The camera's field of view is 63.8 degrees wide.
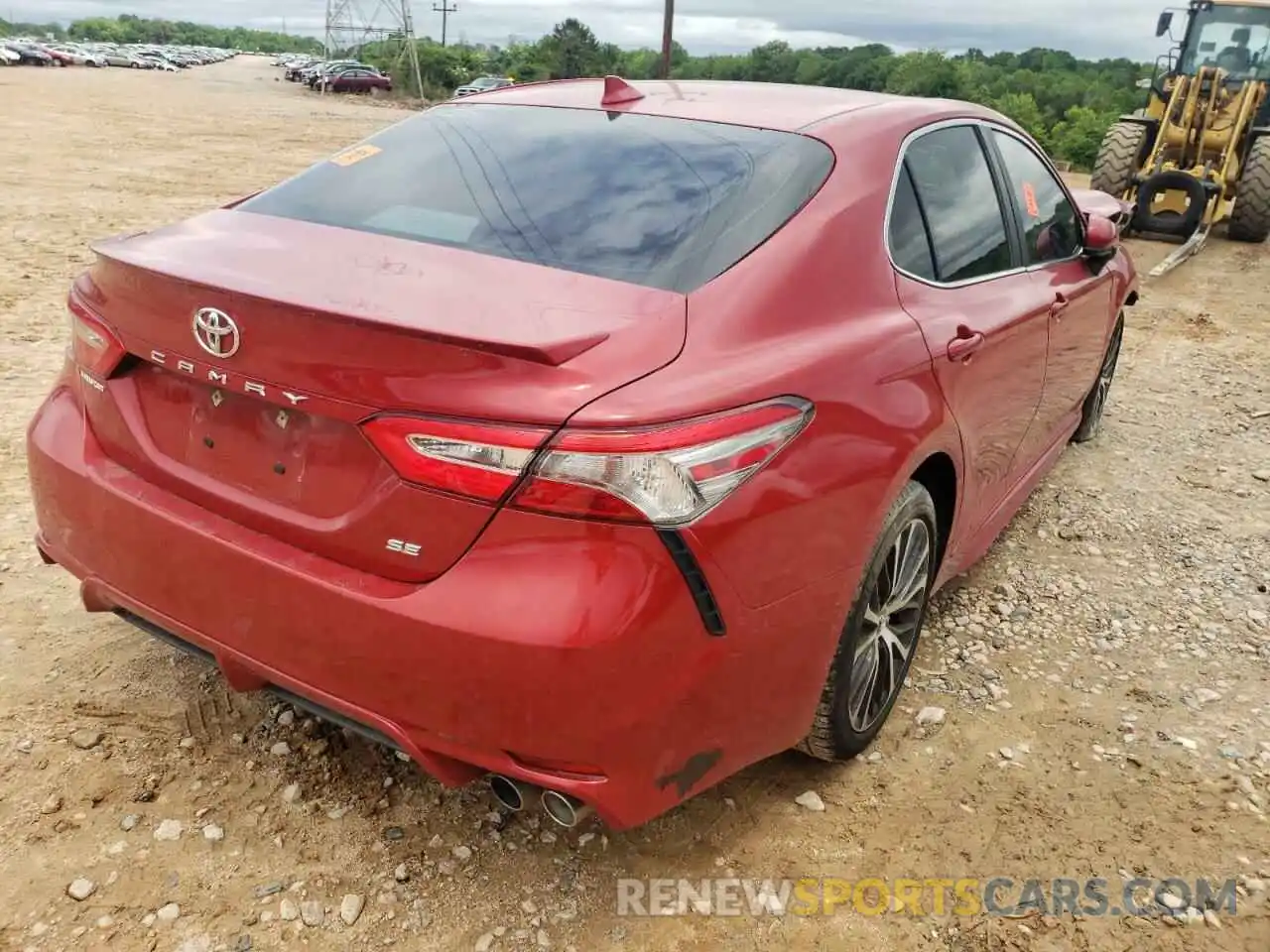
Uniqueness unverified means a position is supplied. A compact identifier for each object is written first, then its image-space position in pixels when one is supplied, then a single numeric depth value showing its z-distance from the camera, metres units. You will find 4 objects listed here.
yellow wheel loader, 11.72
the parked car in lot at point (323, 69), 50.25
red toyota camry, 1.79
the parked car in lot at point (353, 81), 48.09
